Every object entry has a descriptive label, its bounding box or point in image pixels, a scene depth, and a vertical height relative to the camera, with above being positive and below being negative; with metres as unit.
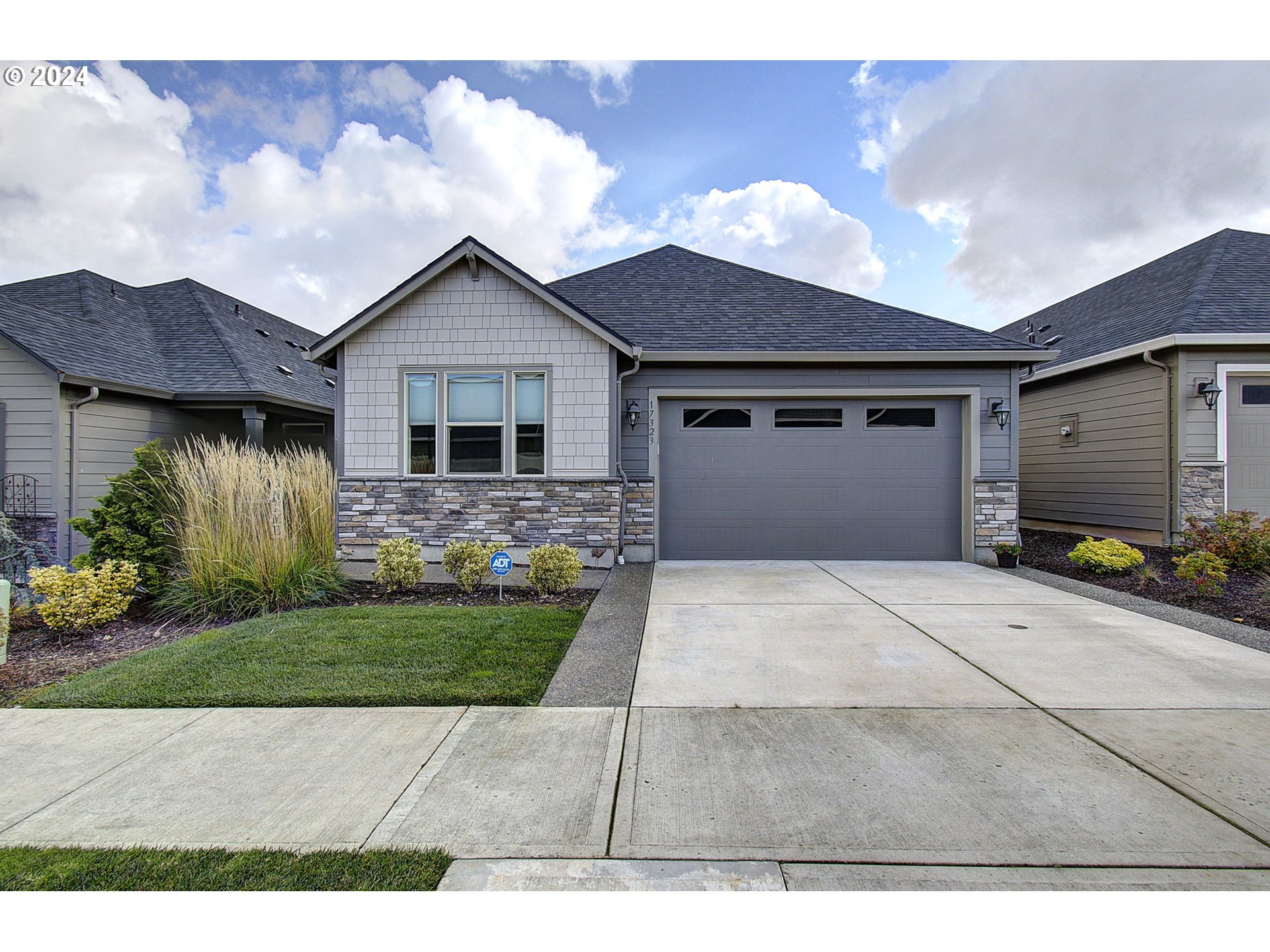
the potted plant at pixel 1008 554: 8.10 -1.08
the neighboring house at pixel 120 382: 8.30 +1.47
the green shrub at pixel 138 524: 5.54 -0.50
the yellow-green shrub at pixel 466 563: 6.30 -0.98
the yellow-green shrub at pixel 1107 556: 7.25 -1.00
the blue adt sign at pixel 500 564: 5.72 -0.89
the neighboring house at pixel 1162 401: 8.97 +1.29
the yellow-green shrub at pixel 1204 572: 6.04 -1.01
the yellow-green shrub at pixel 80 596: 4.73 -1.03
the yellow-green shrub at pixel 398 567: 6.33 -1.02
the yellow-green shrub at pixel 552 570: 6.22 -1.03
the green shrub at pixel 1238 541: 6.96 -0.77
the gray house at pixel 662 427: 8.11 +0.69
